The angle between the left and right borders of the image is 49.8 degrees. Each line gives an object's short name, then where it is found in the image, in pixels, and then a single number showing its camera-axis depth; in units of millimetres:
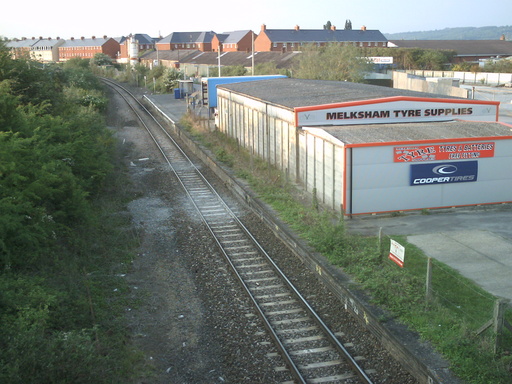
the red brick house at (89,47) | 151875
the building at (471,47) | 104625
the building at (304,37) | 105438
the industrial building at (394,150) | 16406
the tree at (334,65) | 54469
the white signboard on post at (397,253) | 10781
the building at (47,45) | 162750
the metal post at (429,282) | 10305
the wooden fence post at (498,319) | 8391
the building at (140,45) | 140488
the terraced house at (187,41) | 134125
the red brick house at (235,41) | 116812
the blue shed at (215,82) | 39312
